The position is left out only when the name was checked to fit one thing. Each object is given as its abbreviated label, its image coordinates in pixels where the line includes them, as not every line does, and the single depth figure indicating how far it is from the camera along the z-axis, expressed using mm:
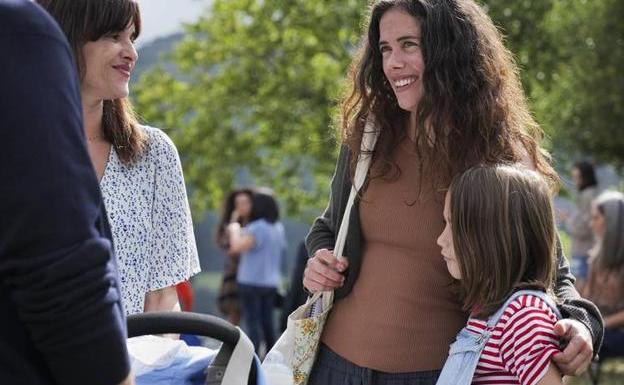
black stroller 2168
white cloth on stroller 2236
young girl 2715
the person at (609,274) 8242
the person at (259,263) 11680
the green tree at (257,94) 21047
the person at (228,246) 12180
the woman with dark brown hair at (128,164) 2951
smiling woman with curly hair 3037
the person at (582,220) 11214
